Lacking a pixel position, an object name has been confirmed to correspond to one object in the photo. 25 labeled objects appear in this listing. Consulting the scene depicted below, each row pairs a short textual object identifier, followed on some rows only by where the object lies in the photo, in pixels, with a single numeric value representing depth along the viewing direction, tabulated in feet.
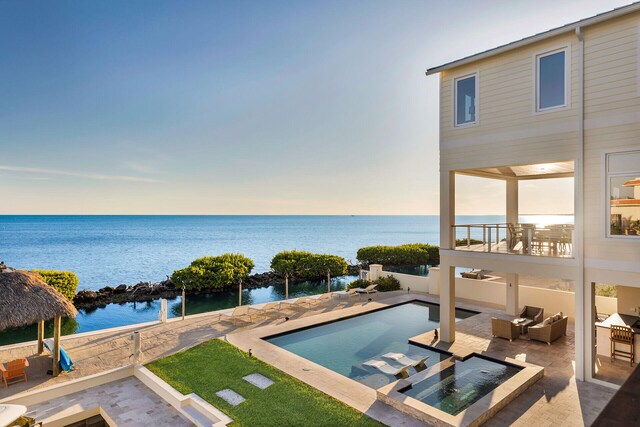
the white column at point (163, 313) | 47.11
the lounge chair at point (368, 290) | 61.97
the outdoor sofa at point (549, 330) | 38.01
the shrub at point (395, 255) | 106.83
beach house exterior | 28.37
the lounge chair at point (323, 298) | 57.06
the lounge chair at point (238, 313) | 47.83
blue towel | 32.35
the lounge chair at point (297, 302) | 54.54
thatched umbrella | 31.01
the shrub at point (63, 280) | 61.97
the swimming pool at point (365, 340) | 34.09
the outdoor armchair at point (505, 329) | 39.11
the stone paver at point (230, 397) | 26.91
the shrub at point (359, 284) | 68.33
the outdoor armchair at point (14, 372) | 29.81
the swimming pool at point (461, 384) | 26.68
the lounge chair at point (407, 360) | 32.35
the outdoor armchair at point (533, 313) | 43.42
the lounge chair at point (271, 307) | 50.47
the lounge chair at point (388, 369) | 31.04
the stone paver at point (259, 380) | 29.53
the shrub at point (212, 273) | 73.72
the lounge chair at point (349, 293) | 60.97
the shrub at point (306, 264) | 89.25
